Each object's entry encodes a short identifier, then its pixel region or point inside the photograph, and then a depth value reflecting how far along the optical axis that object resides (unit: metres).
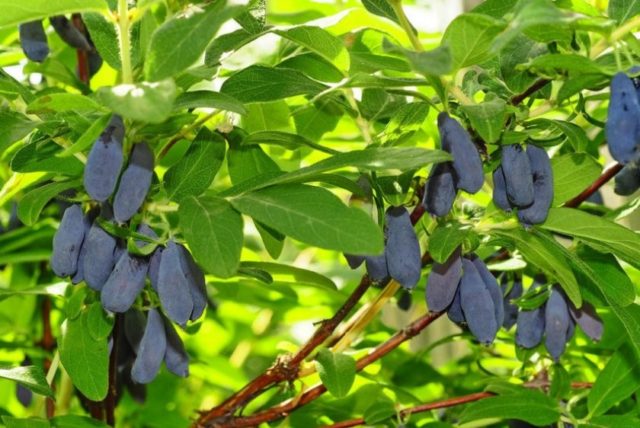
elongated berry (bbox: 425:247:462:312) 0.69
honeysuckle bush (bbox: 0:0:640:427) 0.64
